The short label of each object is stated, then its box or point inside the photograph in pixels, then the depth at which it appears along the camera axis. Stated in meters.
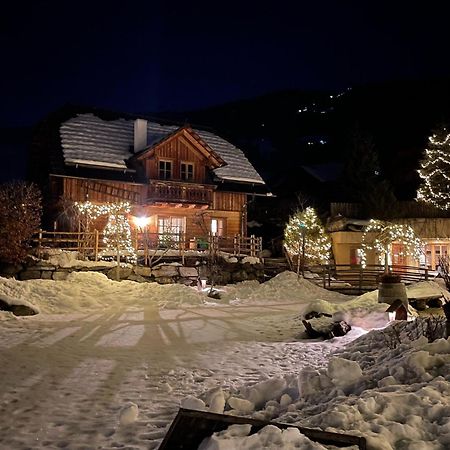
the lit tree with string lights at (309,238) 28.88
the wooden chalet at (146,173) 25.48
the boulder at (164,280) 20.52
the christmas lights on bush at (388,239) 26.17
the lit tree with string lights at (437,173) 29.11
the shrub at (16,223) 17.22
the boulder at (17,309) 13.29
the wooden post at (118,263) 19.17
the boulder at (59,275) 18.06
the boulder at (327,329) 10.97
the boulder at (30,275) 17.67
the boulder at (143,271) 20.11
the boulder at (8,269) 17.41
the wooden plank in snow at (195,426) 3.91
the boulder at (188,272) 21.08
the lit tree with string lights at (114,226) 20.94
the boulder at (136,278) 19.78
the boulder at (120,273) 19.33
